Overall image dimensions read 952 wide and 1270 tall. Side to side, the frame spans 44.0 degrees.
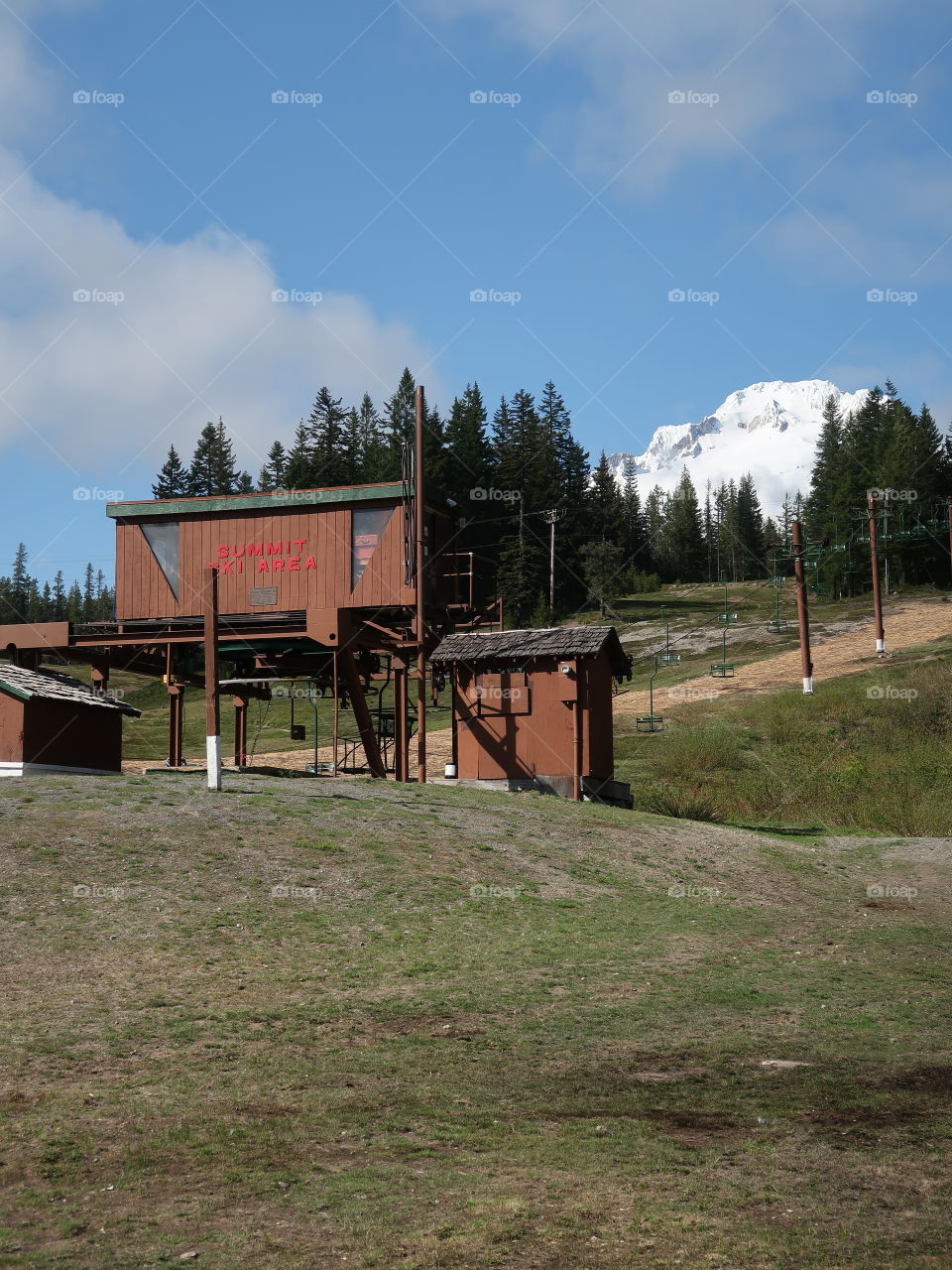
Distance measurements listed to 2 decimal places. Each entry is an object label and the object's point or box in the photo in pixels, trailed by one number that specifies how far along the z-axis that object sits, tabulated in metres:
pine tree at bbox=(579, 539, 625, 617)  104.06
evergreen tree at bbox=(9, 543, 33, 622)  159.25
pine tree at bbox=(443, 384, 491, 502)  109.44
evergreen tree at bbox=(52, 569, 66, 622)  150.40
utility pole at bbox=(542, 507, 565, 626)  94.76
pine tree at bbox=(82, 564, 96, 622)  145.88
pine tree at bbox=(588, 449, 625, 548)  114.19
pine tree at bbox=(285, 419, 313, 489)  108.50
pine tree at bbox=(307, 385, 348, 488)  108.62
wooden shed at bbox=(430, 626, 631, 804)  32.78
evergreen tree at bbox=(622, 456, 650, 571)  123.75
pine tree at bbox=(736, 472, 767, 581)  148.75
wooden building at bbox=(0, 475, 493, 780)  34.53
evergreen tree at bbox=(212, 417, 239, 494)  118.12
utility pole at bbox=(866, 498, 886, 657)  60.09
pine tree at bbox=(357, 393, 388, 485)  105.84
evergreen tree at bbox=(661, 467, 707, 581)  142.25
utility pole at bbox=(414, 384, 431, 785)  33.03
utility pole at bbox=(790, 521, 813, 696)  51.84
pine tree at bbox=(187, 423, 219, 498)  117.44
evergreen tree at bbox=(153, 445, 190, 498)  116.25
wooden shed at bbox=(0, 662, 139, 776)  28.41
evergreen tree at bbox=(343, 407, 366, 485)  109.62
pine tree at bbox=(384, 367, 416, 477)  107.84
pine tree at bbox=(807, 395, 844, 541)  120.31
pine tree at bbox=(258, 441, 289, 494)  119.50
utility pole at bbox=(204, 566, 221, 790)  23.33
